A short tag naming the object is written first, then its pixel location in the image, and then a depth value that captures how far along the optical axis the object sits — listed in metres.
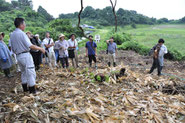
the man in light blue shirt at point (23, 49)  2.97
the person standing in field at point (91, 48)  6.75
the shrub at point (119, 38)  18.92
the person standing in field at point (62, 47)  6.11
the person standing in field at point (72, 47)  6.46
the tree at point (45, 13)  55.66
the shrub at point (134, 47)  16.14
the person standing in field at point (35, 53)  5.46
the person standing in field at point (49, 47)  6.07
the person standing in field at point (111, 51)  7.51
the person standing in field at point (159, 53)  6.11
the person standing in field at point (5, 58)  5.04
